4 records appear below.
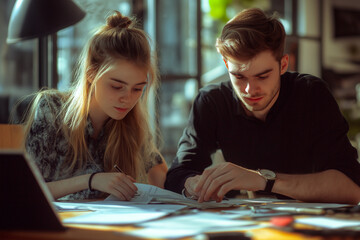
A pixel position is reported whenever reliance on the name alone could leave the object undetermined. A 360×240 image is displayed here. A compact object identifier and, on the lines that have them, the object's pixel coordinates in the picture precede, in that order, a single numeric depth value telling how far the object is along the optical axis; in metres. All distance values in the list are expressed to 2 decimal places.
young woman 1.55
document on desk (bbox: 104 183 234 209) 1.19
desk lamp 1.82
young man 1.43
